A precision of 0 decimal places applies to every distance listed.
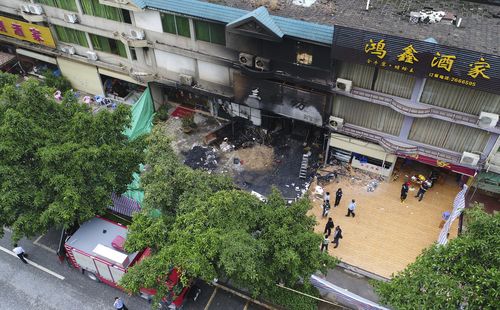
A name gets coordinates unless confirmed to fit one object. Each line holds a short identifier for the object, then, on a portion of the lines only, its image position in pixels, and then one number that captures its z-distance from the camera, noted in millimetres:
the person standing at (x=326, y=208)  26375
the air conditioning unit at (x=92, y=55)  32797
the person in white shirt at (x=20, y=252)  23639
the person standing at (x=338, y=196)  26797
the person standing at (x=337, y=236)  24500
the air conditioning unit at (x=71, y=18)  30798
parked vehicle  21406
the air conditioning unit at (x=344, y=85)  24656
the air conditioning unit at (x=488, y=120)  21969
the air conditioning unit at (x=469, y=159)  23828
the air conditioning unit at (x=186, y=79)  29844
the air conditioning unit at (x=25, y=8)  31734
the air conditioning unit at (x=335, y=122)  26750
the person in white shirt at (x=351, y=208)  26298
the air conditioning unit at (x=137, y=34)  28984
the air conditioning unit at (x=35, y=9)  31688
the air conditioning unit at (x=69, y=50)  33653
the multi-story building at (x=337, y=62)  21828
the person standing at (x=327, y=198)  26505
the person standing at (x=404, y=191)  26922
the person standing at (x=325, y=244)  24003
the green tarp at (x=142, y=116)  30750
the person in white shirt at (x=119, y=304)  21386
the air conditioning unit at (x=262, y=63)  25766
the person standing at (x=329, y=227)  25188
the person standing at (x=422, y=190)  27141
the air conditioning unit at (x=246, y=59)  26047
